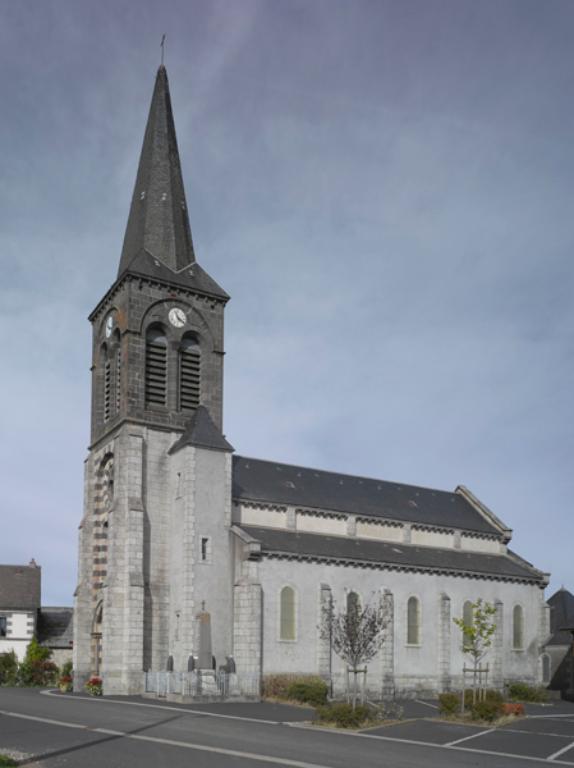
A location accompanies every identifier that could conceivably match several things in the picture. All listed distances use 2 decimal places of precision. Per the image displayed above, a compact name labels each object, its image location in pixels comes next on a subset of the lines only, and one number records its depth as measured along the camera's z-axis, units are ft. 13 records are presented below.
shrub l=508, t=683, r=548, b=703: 143.33
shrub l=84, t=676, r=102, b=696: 130.21
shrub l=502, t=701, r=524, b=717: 99.57
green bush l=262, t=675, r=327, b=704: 118.84
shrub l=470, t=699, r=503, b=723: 91.45
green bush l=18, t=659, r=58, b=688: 164.55
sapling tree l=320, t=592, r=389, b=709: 108.58
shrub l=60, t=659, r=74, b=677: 157.90
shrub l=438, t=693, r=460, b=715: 96.73
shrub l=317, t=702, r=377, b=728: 84.64
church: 130.11
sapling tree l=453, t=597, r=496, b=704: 109.81
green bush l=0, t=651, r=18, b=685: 164.86
